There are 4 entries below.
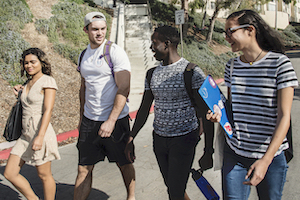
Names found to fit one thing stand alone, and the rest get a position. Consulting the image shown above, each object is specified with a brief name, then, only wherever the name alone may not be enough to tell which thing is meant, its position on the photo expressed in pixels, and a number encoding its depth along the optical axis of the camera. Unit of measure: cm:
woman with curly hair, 305
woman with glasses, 189
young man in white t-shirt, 295
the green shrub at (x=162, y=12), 2595
